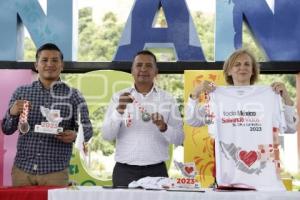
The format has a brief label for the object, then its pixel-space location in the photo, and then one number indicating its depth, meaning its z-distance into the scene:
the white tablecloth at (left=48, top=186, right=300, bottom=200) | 2.63
